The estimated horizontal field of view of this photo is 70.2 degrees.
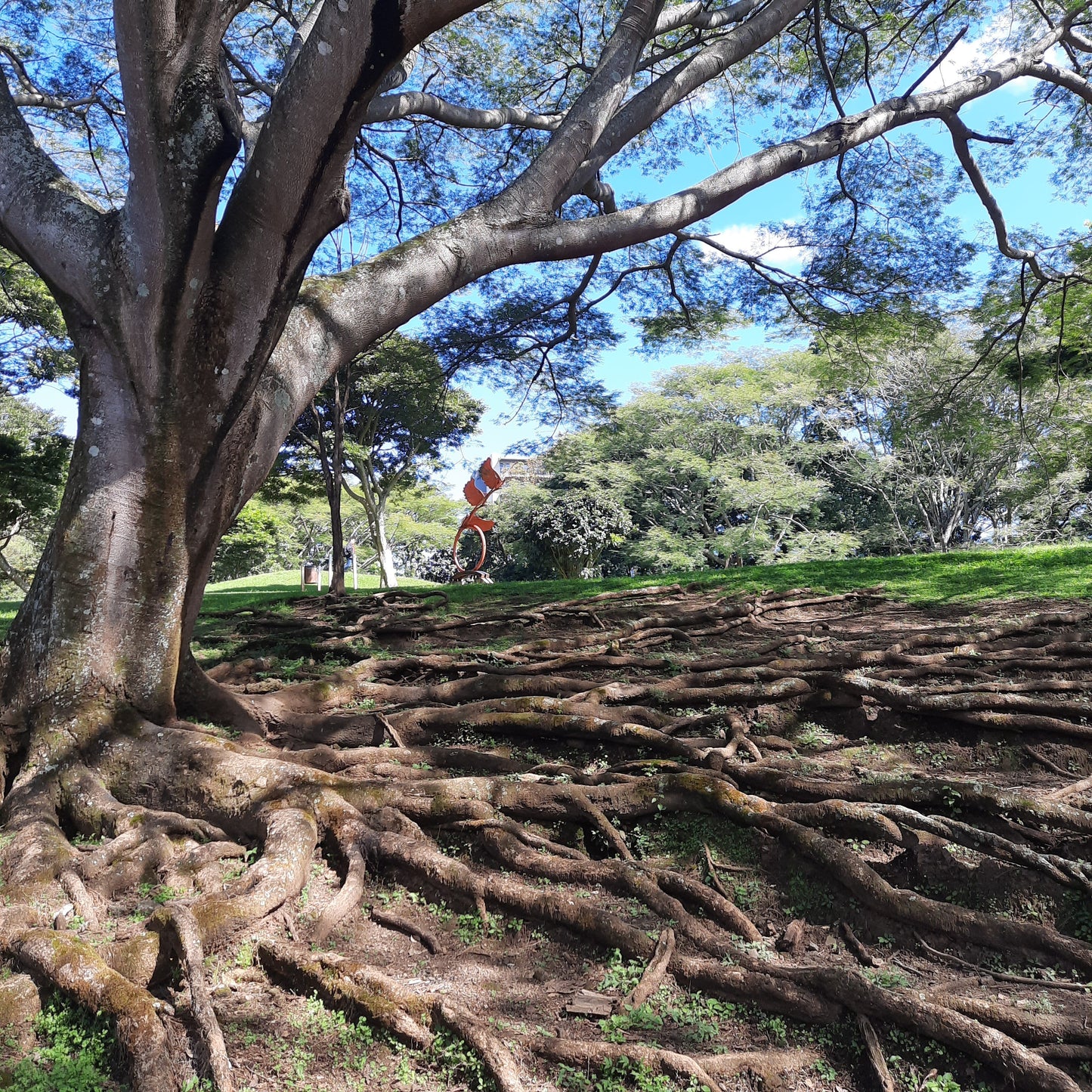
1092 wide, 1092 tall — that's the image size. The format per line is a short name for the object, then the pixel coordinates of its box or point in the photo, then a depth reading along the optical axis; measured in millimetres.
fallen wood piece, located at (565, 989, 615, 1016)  2250
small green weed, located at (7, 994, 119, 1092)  1896
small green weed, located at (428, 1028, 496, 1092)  1965
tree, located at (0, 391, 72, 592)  12555
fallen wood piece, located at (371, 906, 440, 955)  2684
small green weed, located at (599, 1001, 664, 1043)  2166
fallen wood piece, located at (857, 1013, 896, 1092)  1946
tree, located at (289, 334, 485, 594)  13820
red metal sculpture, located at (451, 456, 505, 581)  16688
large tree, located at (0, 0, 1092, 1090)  3309
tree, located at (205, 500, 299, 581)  25500
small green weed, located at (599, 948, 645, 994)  2406
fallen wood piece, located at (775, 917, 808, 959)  2615
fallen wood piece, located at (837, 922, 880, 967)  2549
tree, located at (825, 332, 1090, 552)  16969
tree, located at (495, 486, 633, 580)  19797
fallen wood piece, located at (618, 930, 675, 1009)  2283
